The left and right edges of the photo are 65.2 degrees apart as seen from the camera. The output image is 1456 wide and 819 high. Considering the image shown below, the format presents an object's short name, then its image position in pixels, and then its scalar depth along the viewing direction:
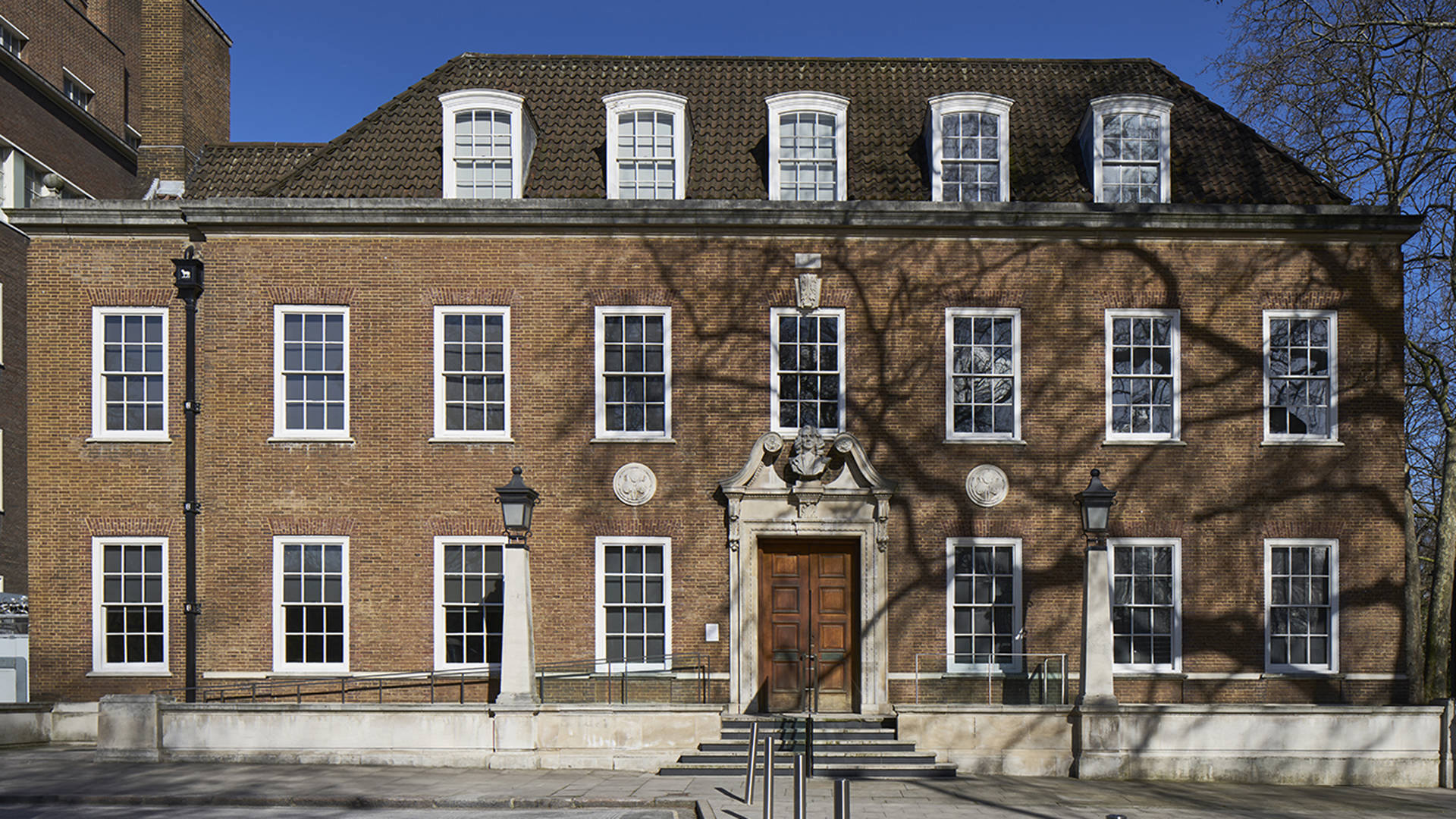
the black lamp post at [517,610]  15.88
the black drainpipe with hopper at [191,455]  17.83
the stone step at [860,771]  15.31
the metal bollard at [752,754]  13.23
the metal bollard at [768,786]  11.48
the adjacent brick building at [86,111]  23.73
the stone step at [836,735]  16.27
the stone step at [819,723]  16.70
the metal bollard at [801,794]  11.05
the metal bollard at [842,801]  9.84
